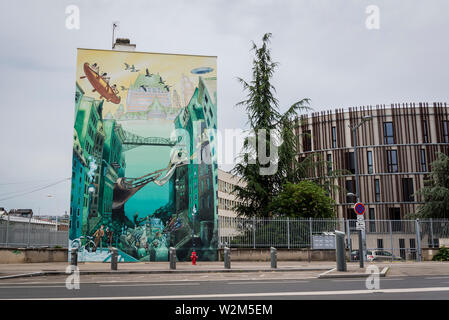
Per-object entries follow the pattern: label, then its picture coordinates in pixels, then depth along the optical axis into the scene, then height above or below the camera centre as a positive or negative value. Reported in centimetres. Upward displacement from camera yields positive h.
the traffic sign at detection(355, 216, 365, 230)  1880 +9
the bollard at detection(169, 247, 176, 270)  1953 -123
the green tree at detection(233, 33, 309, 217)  3153 +545
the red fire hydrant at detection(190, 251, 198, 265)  2295 -146
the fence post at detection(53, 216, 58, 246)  2716 -40
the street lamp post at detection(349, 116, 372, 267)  1816 -91
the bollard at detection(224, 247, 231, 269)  1948 -128
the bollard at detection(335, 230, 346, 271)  1681 -90
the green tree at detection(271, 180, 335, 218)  2719 +147
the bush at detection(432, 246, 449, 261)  2614 -165
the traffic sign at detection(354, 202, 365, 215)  1864 +74
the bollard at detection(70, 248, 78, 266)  1806 -103
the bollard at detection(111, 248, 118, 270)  1875 -121
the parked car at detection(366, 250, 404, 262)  2902 -186
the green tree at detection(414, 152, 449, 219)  3938 +294
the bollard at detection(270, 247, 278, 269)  1955 -127
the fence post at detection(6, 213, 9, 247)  2395 -14
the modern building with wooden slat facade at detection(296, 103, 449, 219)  5169 +848
